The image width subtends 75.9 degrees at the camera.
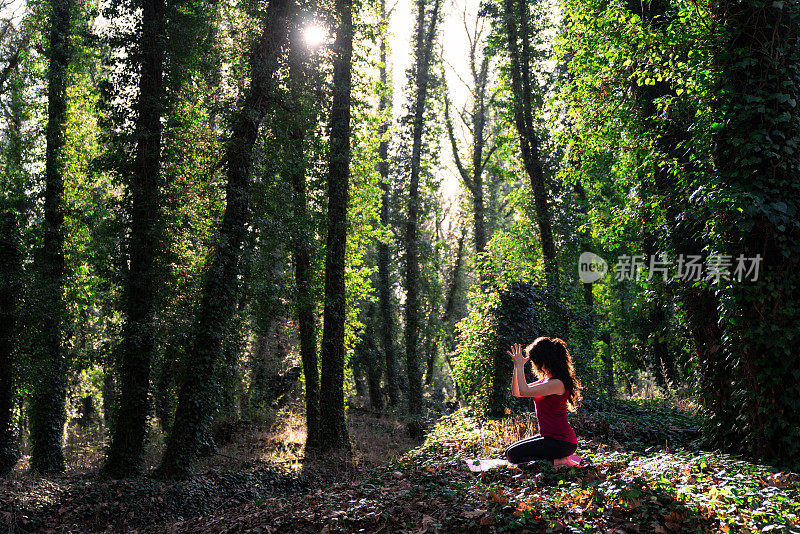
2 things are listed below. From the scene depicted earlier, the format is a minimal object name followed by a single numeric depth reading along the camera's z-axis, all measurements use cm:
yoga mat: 677
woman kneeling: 633
